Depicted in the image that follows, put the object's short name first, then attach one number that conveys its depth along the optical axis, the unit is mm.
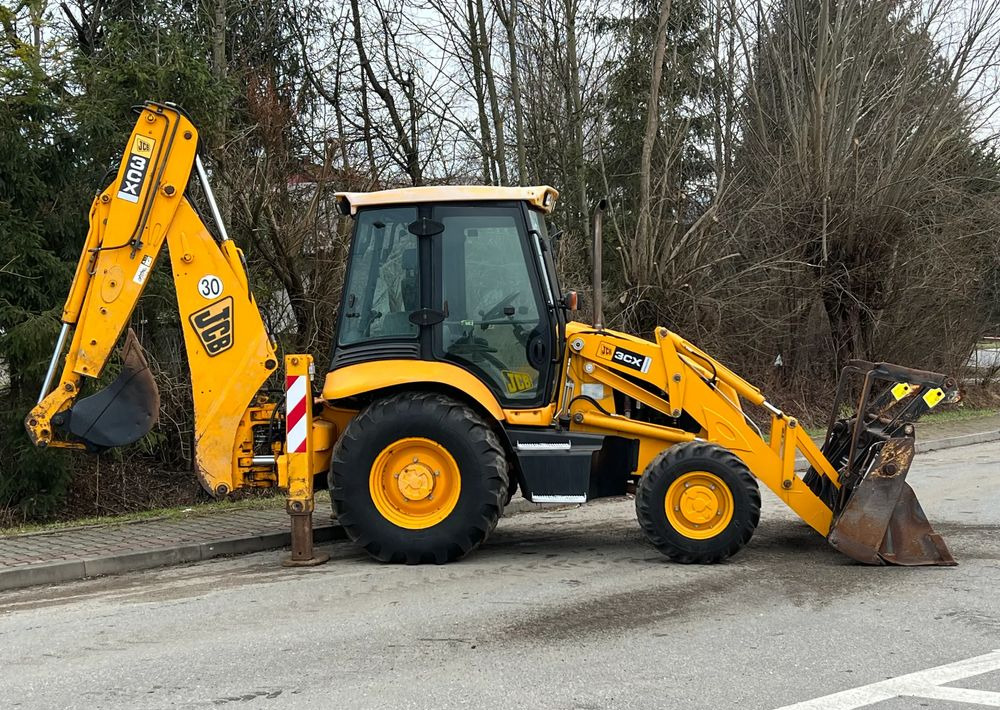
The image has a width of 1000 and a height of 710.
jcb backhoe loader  7441
